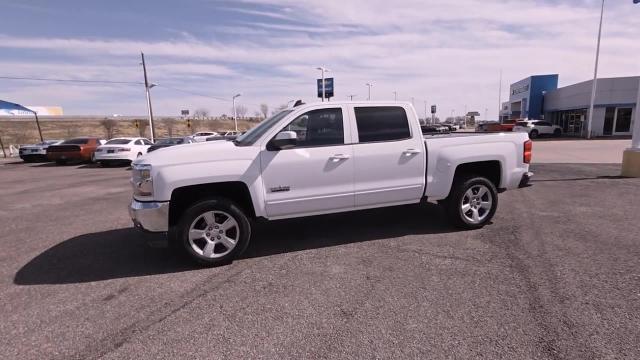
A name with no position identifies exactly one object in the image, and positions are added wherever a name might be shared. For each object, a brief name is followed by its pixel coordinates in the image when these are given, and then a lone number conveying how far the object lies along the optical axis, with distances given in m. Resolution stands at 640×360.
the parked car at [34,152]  20.56
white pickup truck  4.18
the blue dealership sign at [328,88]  52.69
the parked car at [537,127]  35.44
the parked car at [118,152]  17.12
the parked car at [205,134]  29.05
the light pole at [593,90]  30.45
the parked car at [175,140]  18.77
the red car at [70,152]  18.48
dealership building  32.25
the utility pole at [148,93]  34.41
